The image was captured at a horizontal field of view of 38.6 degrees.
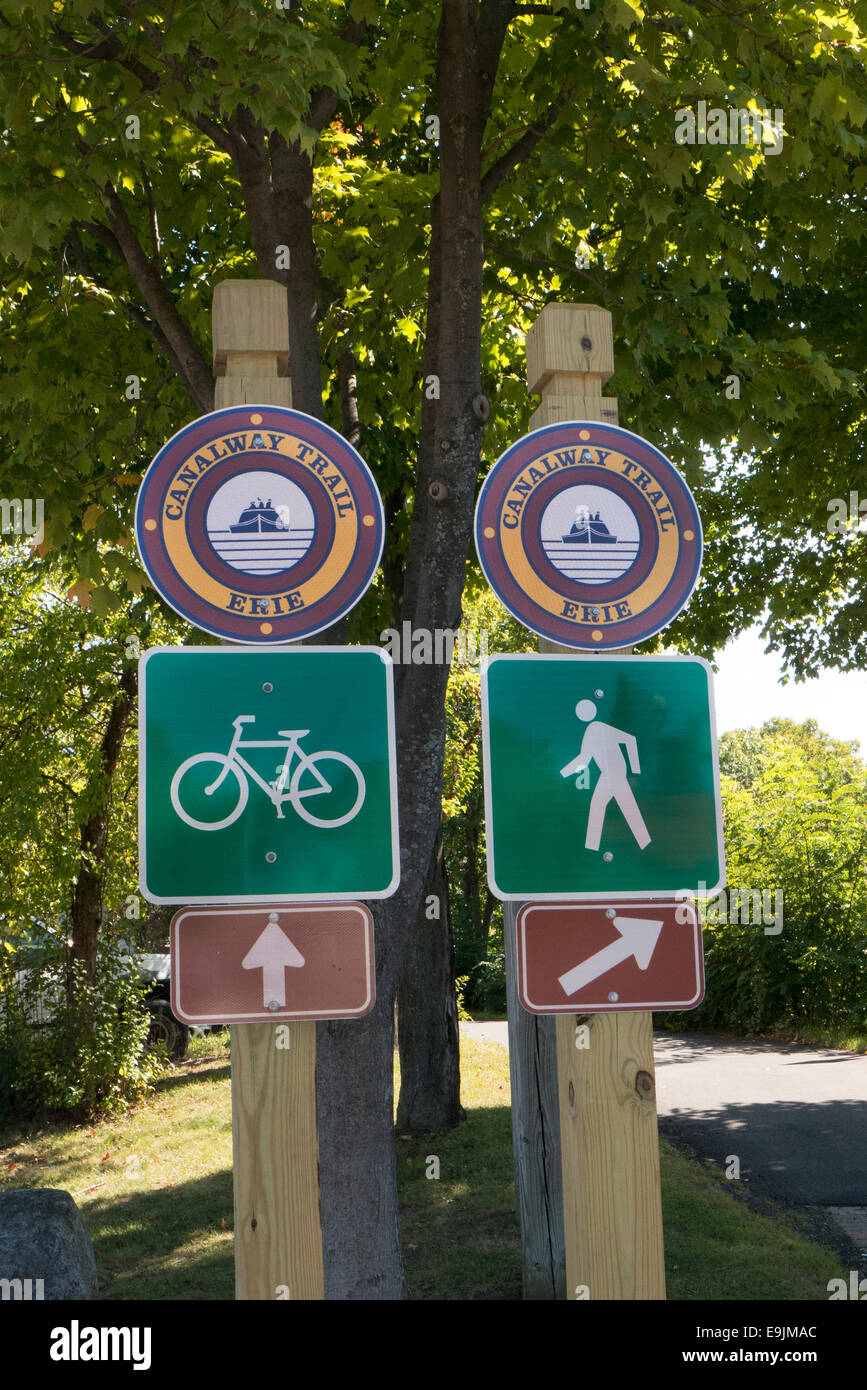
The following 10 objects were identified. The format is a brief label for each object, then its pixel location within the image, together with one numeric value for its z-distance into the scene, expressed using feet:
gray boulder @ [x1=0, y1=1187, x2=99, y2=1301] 19.97
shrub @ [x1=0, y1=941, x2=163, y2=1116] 43.52
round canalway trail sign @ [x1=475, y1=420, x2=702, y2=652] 10.32
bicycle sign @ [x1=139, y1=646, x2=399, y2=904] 9.45
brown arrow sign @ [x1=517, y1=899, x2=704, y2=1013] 9.87
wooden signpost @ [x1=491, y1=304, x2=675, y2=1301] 9.82
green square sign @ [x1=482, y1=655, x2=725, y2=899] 9.91
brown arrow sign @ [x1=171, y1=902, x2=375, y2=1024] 9.36
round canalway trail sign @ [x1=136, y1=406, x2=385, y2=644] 9.90
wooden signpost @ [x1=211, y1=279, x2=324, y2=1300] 9.47
